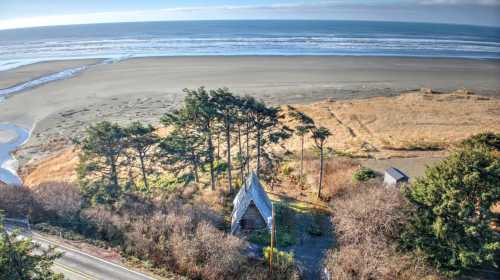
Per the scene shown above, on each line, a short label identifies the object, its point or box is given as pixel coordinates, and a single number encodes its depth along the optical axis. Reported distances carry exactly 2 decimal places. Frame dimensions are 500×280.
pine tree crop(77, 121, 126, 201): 24.55
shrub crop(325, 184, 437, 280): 16.05
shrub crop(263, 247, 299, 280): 17.16
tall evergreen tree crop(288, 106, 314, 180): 25.36
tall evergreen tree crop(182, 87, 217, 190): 25.09
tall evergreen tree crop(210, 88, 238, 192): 25.59
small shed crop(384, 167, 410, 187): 23.67
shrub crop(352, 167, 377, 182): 27.98
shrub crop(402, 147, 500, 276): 15.16
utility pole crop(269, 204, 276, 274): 16.99
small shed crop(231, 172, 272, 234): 21.61
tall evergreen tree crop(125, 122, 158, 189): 25.05
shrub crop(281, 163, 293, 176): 32.41
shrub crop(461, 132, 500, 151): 28.30
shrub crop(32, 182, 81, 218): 23.00
